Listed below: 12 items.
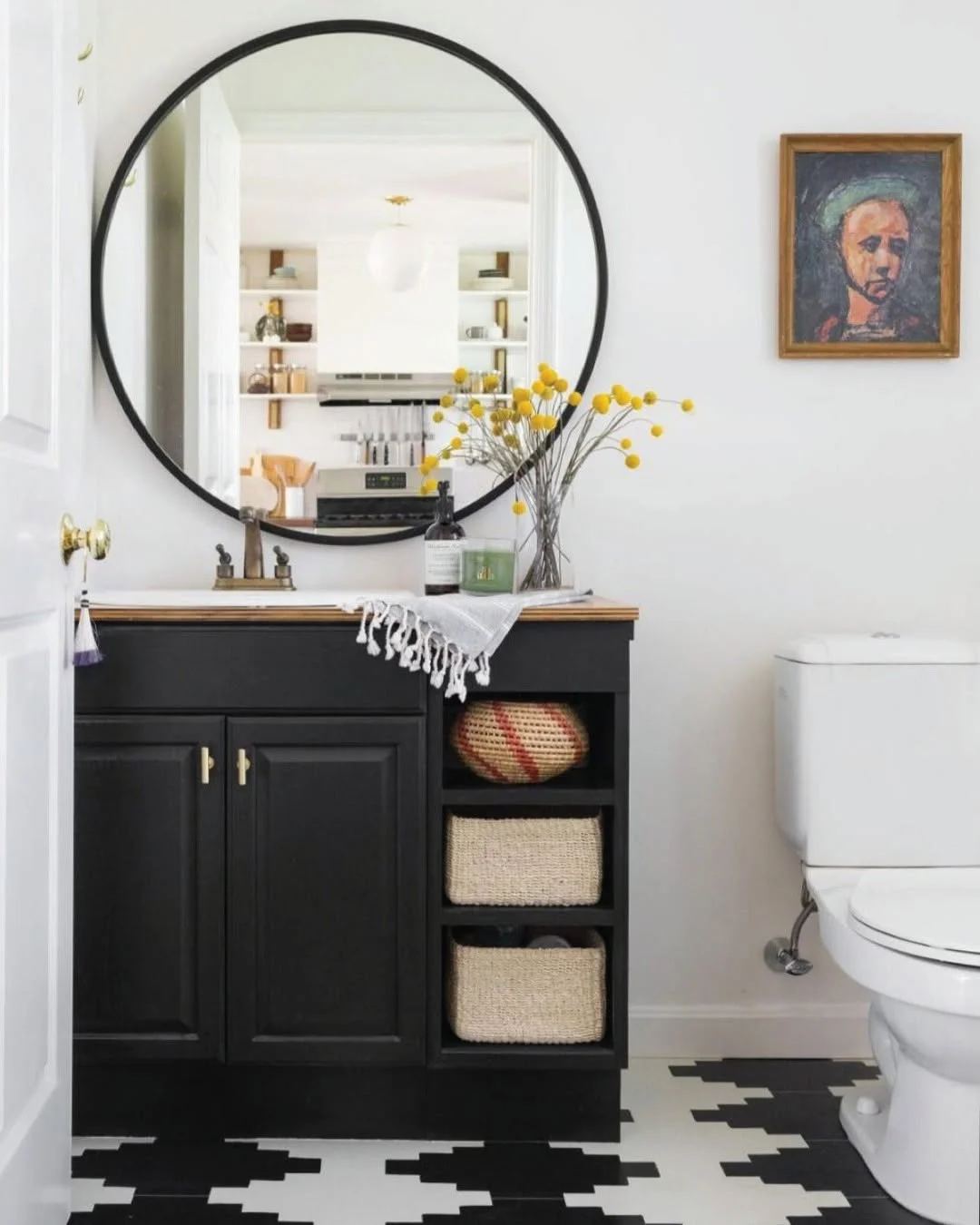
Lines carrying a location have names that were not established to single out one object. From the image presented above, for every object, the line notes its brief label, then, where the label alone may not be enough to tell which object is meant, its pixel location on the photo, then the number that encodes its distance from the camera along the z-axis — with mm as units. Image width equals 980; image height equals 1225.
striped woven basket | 2051
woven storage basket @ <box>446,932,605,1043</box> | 2070
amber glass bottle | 2236
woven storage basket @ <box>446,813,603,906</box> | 2061
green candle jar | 2201
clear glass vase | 2367
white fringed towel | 1961
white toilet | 2139
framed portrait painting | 2447
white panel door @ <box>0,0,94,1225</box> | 1494
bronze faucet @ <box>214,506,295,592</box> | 2326
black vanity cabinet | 2025
